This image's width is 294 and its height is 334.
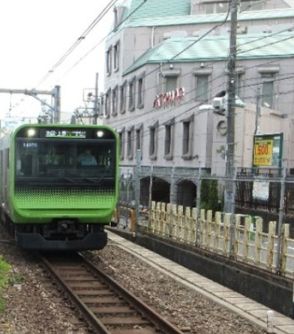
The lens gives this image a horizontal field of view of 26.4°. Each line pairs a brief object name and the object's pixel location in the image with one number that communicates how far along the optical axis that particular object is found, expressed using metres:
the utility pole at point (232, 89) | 18.92
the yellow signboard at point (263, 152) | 25.59
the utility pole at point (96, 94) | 39.77
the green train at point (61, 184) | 14.11
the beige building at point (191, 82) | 34.34
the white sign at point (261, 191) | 17.81
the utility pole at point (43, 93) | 33.44
